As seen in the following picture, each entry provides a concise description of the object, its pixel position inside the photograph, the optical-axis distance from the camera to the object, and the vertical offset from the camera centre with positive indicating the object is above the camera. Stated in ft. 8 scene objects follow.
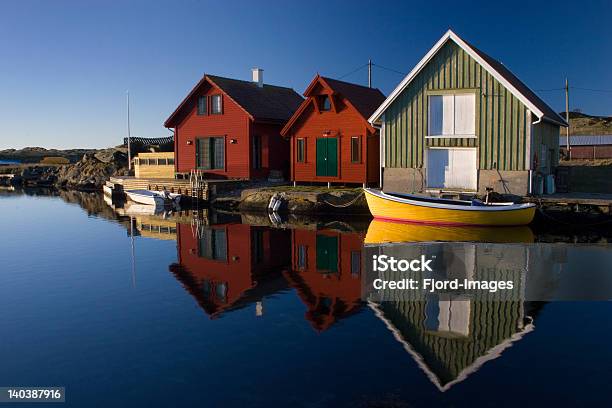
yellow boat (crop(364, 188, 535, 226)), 69.62 -5.43
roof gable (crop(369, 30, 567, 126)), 79.39 +13.16
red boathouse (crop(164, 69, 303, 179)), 119.75 +8.56
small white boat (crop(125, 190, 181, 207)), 115.44 -5.55
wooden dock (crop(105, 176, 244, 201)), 113.80 -3.25
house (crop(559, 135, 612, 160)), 179.94 +5.78
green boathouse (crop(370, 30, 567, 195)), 80.38 +5.84
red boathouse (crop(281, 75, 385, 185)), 101.70 +6.01
